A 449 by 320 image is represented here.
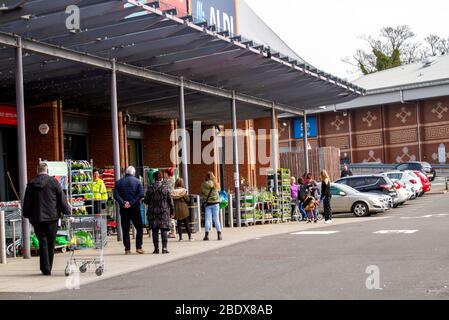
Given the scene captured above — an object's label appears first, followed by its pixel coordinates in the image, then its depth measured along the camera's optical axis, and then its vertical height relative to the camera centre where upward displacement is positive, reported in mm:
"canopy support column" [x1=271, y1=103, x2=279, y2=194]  28094 +1212
